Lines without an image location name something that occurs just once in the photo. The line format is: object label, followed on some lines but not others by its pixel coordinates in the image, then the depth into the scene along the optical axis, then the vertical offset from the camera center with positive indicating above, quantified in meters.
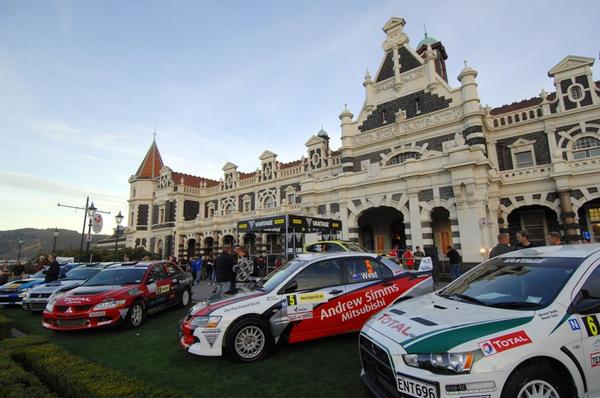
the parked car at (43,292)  9.84 -1.18
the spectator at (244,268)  13.38 -0.82
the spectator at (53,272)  11.02 -0.61
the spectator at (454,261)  12.85 -0.75
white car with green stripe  2.60 -0.91
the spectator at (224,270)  9.15 -0.59
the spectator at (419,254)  14.47 -0.46
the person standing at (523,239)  7.54 +0.05
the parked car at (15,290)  11.34 -1.27
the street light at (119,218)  20.96 +2.34
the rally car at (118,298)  6.92 -1.11
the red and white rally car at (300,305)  4.92 -0.98
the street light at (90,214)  20.31 +2.84
